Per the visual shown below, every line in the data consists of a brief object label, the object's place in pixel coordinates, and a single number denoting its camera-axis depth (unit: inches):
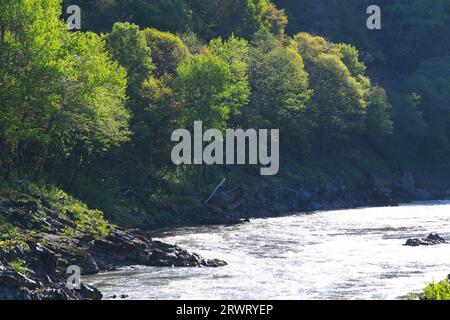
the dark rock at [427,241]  2773.6
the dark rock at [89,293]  1849.2
